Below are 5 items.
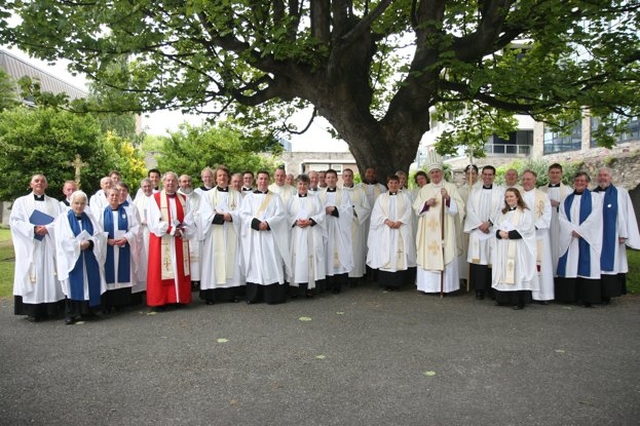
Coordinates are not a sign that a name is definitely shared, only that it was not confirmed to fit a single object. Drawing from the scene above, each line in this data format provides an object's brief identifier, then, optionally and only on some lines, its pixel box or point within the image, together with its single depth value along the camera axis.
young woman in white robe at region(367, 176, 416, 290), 9.59
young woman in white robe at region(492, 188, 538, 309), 7.87
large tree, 8.48
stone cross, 16.25
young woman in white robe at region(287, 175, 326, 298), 8.87
